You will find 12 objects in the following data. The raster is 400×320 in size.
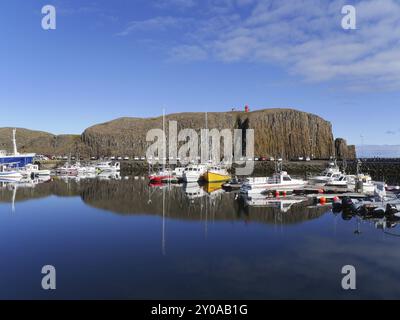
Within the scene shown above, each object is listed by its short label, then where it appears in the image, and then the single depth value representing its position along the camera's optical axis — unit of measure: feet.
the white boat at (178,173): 238.11
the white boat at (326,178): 175.92
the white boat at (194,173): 210.18
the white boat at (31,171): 260.33
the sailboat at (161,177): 221.66
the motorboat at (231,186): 178.55
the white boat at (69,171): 300.30
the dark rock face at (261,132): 480.64
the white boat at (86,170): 301.84
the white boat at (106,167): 335.51
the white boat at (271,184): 149.38
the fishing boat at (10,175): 237.94
